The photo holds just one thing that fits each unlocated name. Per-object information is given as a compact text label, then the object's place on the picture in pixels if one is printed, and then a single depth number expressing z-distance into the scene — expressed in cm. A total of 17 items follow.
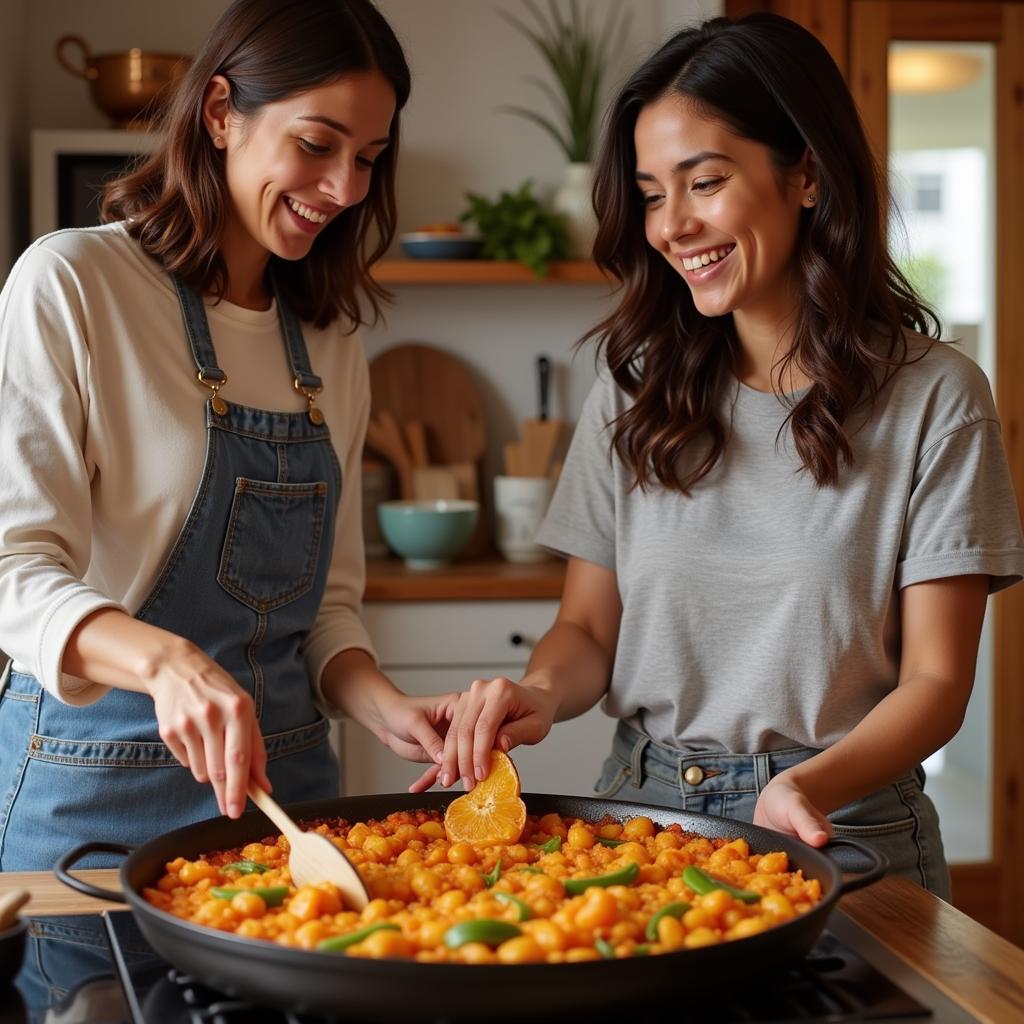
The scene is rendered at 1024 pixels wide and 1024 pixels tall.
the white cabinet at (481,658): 300
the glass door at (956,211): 332
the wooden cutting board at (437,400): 352
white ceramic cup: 332
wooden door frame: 328
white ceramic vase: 333
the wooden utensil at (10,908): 106
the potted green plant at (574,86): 335
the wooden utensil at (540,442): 347
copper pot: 307
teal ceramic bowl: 316
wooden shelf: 323
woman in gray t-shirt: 154
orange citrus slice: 132
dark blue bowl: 328
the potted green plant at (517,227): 329
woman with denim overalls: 149
